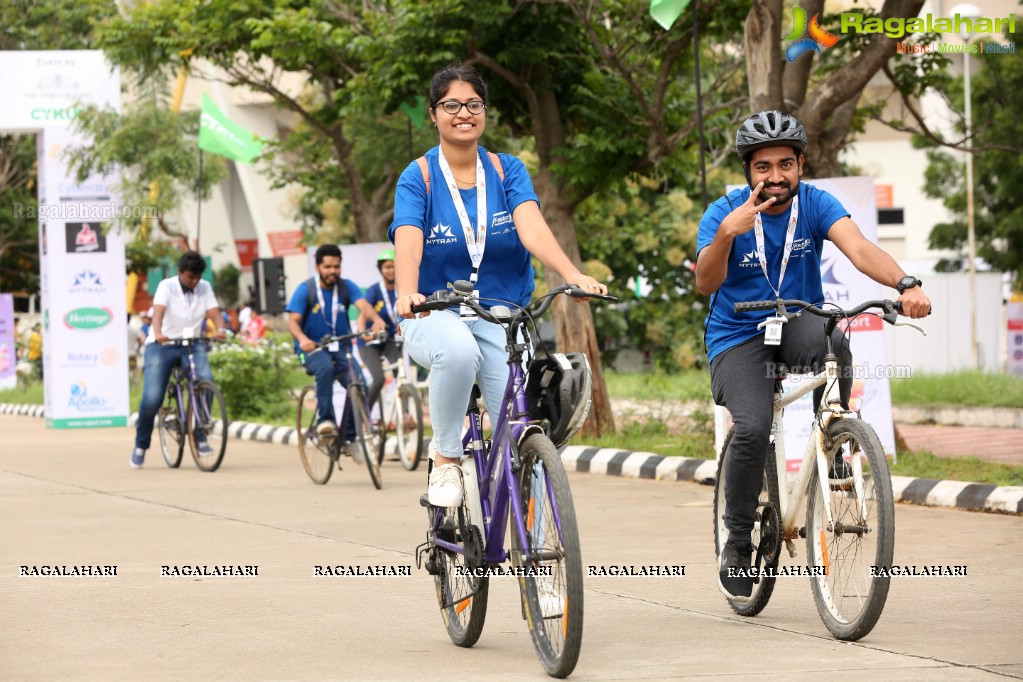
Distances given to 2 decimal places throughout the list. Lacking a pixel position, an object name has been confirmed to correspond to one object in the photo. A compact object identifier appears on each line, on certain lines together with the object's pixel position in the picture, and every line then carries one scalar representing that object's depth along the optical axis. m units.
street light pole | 27.85
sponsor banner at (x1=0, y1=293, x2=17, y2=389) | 34.38
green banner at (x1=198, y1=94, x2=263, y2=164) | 24.34
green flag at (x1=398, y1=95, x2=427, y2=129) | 17.22
